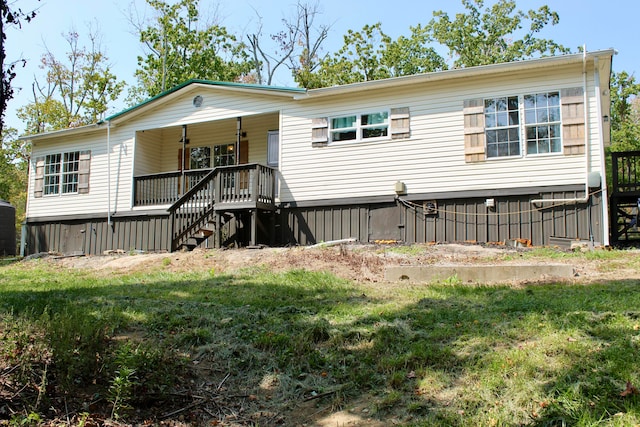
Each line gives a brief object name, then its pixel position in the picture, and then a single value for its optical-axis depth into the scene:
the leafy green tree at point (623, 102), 32.25
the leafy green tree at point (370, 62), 29.41
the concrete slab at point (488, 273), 7.94
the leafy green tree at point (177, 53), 29.09
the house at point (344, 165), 11.45
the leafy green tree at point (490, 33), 30.59
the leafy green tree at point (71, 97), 31.31
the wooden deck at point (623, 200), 11.73
